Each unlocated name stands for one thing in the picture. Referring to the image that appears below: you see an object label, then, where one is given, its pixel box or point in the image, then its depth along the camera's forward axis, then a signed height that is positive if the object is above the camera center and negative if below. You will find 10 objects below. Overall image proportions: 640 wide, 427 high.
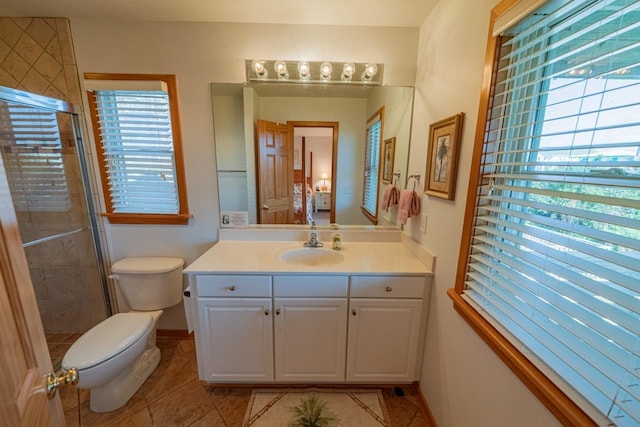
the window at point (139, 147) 1.67 +0.12
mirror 1.76 +0.32
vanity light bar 1.67 +0.63
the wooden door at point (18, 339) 0.45 -0.35
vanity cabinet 1.43 -0.94
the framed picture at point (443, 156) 1.19 +0.06
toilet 1.33 -1.00
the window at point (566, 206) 0.59 -0.11
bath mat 1.45 -1.45
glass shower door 1.63 -0.32
